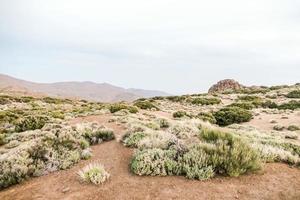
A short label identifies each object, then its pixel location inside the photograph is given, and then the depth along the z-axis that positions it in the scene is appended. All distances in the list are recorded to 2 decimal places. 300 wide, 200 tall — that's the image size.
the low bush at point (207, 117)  22.06
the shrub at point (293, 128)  18.73
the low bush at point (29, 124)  15.98
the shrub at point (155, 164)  7.05
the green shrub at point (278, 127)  19.22
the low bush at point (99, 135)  10.81
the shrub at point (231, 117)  23.00
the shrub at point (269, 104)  33.47
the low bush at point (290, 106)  30.68
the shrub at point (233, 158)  6.96
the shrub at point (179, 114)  22.55
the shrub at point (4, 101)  38.00
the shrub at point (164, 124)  13.96
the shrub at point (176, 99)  45.44
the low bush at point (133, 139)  9.48
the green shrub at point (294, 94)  42.28
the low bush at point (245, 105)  31.91
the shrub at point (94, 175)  6.83
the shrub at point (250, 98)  40.66
